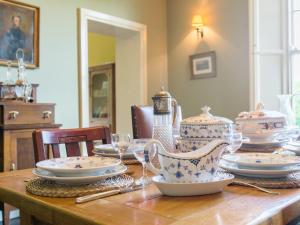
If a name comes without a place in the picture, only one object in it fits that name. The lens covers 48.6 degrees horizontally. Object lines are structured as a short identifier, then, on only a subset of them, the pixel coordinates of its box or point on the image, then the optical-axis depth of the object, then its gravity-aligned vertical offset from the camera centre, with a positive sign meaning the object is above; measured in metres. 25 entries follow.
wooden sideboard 2.42 -0.14
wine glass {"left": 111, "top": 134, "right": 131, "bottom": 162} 1.19 -0.11
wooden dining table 0.63 -0.21
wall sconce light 4.18 +1.10
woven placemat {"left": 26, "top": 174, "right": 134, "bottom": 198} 0.81 -0.20
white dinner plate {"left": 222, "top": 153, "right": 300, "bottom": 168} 0.93 -0.16
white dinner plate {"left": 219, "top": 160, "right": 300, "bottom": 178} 0.91 -0.18
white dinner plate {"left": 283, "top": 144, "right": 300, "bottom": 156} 1.30 -0.16
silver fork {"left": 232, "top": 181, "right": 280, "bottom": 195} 0.81 -0.20
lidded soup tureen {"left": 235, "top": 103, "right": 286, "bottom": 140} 1.72 -0.09
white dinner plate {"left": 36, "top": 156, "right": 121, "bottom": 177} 0.89 -0.16
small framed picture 4.18 +0.57
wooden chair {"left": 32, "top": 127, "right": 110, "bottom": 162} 1.34 -0.12
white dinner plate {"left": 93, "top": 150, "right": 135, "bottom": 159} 1.38 -0.19
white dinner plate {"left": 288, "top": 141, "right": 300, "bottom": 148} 1.37 -0.15
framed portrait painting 2.93 +0.74
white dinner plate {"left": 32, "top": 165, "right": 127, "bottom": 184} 0.86 -0.18
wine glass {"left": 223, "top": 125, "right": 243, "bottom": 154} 1.16 -0.10
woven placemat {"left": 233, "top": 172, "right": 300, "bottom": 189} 0.86 -0.20
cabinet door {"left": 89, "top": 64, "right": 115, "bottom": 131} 5.21 +0.26
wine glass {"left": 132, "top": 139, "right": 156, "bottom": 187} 0.92 -0.13
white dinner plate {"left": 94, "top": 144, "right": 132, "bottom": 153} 1.41 -0.17
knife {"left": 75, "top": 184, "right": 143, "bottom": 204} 0.75 -0.20
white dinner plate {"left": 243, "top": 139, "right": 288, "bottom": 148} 1.64 -0.18
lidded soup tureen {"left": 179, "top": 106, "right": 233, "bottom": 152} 1.19 -0.08
